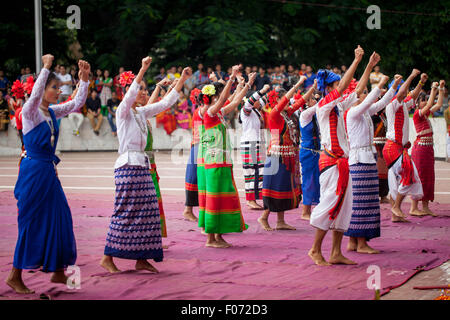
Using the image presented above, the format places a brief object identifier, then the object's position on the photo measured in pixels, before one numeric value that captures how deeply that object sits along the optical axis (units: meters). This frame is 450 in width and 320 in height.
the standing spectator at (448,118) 19.48
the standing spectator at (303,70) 24.49
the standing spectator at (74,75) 24.49
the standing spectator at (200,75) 25.16
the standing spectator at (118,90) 25.29
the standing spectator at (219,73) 23.96
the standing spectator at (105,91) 25.44
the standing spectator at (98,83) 25.67
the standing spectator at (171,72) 24.08
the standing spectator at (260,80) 24.30
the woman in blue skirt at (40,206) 6.47
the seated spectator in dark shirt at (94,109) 25.30
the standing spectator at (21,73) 24.21
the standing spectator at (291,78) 23.99
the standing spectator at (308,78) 24.32
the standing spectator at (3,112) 24.08
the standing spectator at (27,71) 23.69
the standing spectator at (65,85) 23.71
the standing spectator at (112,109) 25.55
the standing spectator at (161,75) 24.87
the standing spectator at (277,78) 24.53
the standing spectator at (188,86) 25.66
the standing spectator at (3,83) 24.31
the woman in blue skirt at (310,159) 10.90
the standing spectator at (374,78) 24.50
